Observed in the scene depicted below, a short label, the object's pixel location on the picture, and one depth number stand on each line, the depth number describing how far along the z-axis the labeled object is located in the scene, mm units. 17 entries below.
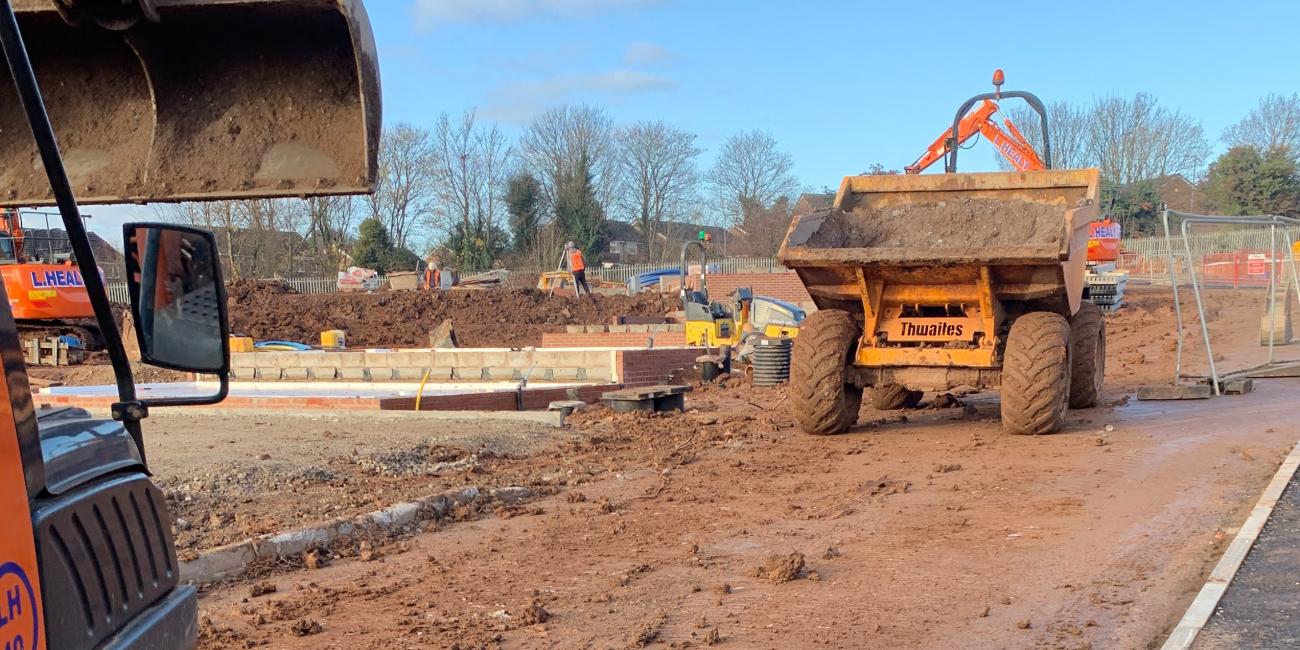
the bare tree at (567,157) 56438
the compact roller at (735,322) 20219
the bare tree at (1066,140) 57062
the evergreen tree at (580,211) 55469
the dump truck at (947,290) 9680
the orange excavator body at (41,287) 19312
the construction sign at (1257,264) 21928
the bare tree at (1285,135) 54094
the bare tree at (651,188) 61000
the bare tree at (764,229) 58406
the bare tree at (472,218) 53438
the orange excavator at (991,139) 22703
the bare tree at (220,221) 27281
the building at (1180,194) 55312
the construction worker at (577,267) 32031
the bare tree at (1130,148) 56281
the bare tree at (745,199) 62250
